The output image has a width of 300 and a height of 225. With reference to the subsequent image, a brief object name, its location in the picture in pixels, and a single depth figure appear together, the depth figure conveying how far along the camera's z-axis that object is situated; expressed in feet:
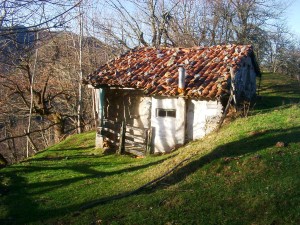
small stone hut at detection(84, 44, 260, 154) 42.09
